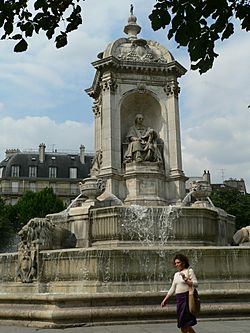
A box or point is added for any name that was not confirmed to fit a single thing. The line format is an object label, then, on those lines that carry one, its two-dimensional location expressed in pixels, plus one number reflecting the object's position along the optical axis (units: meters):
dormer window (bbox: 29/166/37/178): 91.00
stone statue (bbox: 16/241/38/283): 15.67
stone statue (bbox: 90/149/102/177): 23.38
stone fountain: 12.59
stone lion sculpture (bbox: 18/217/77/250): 16.56
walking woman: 8.15
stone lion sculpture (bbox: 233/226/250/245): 18.47
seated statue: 22.22
